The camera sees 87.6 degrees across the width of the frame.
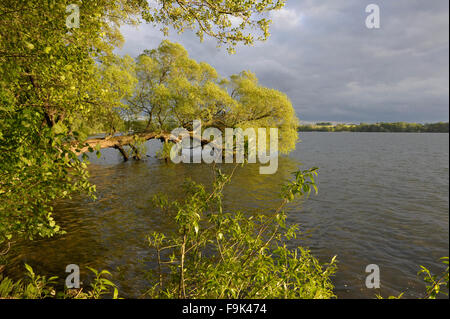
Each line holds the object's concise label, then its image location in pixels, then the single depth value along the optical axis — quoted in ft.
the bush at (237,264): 14.60
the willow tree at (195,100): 118.11
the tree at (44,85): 15.87
